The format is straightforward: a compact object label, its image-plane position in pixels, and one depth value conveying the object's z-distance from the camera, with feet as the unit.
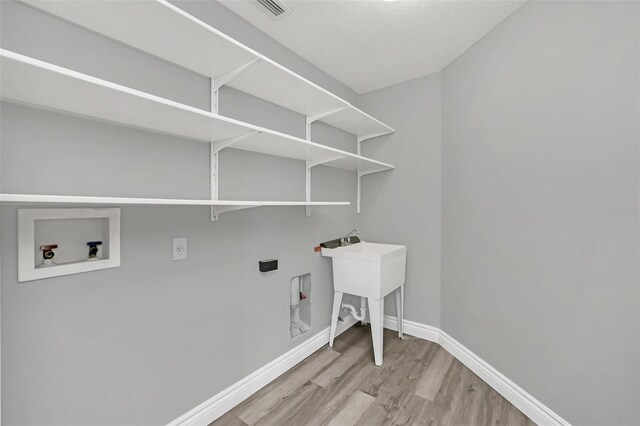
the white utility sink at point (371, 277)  6.57
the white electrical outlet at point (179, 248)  4.42
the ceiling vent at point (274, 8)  4.96
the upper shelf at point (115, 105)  2.42
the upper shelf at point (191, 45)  3.17
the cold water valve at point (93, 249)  3.58
